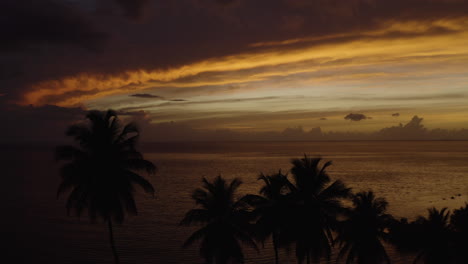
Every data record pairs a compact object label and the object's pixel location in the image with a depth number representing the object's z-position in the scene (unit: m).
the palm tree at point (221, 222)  27.14
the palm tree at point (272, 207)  28.48
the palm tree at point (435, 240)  27.31
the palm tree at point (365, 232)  29.12
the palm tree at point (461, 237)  26.81
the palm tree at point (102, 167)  24.80
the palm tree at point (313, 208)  27.61
